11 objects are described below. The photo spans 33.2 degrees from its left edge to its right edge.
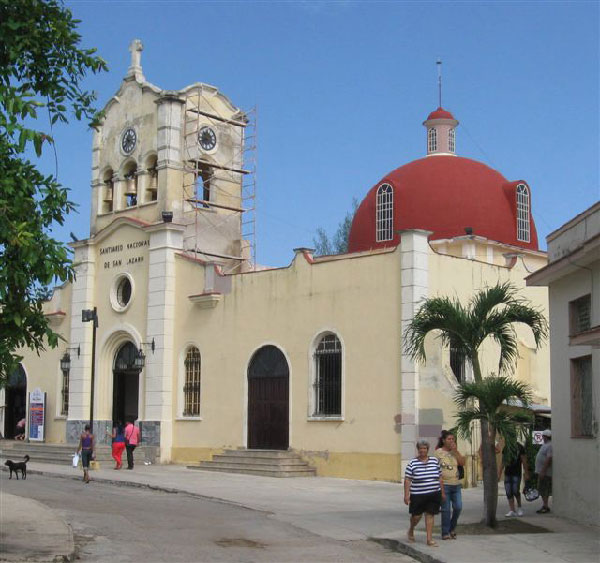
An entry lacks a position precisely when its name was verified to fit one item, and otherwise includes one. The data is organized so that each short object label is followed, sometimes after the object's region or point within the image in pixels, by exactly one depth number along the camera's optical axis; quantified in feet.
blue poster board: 115.65
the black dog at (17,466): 78.59
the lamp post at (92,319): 96.54
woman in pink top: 91.97
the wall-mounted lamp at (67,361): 112.53
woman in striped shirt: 44.09
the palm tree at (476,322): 53.42
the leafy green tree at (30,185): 35.40
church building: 84.64
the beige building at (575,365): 51.49
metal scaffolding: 108.37
